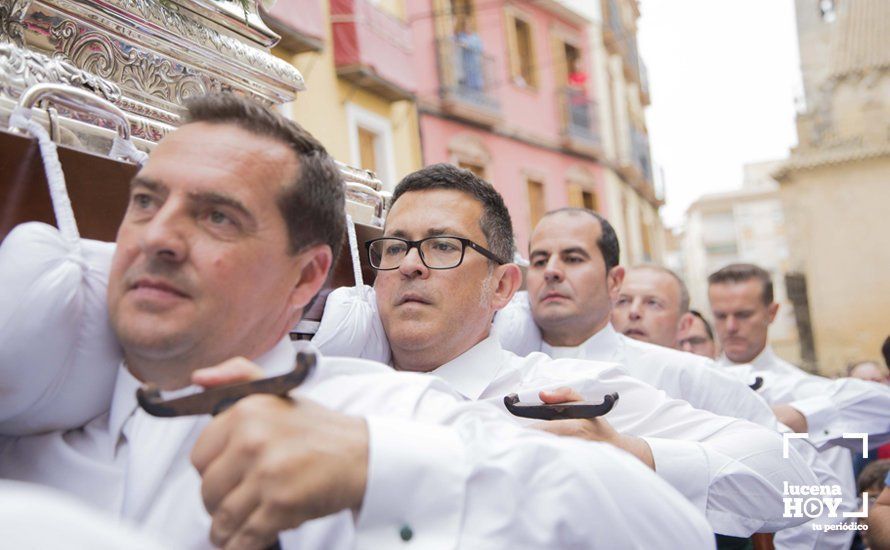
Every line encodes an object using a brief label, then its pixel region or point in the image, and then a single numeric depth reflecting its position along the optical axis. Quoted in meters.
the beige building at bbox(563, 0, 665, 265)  18.89
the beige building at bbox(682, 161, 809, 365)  45.38
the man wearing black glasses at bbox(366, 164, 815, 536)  2.34
